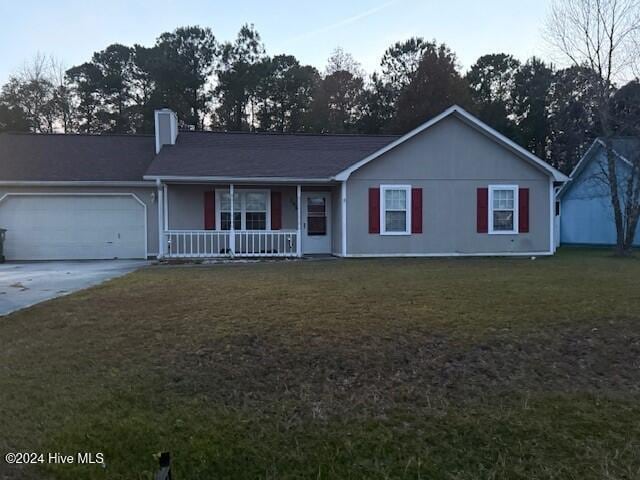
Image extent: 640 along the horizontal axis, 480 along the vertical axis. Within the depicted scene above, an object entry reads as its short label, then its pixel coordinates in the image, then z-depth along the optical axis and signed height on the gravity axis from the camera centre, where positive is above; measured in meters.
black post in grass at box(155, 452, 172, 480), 2.53 -1.18
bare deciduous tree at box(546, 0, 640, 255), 17.88 +3.66
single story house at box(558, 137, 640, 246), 22.11 +1.16
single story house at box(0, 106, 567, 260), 15.62 +0.81
